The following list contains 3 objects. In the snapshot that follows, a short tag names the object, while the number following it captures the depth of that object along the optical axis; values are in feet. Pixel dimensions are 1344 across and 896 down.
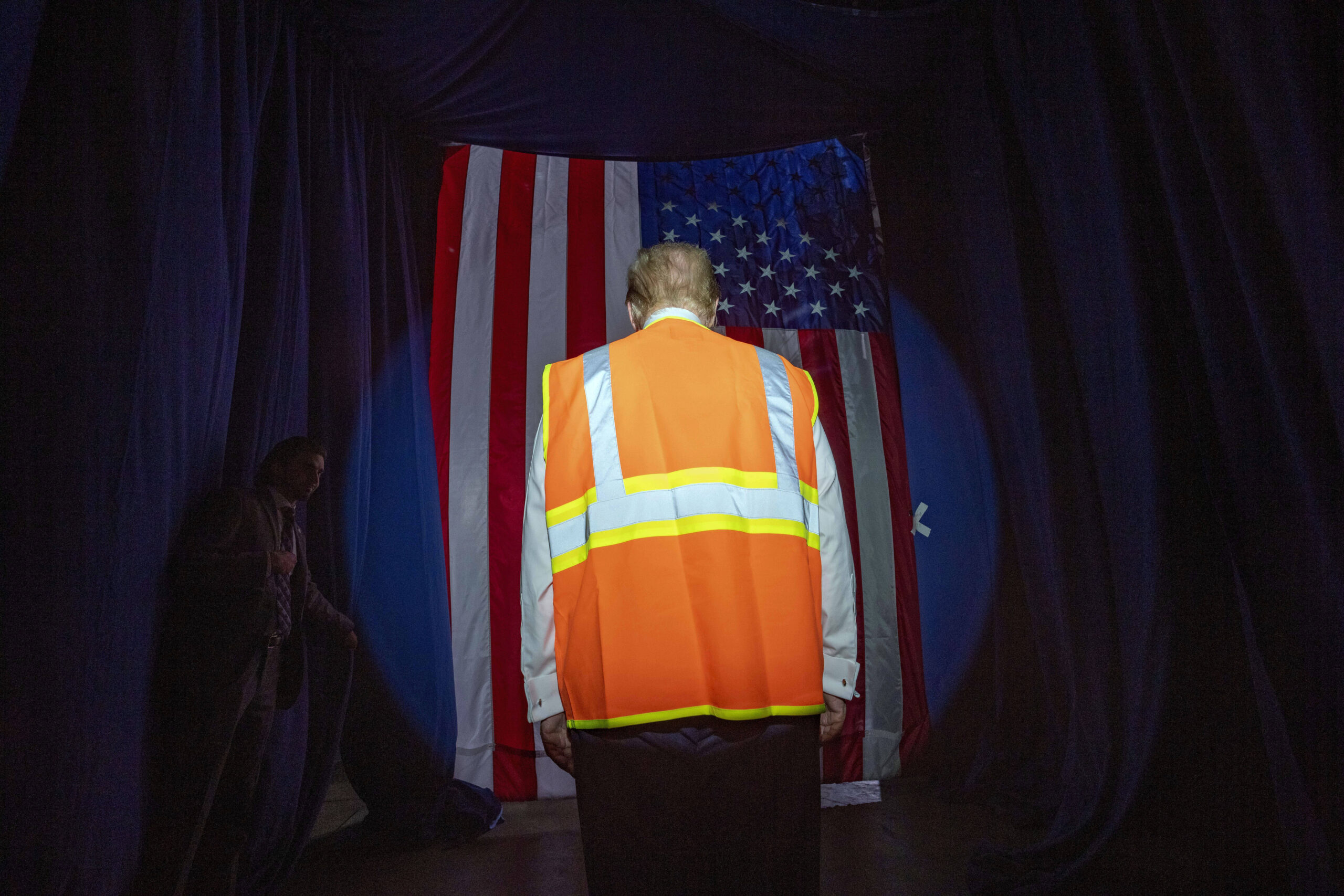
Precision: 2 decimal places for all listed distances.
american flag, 10.01
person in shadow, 5.26
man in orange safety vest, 3.49
